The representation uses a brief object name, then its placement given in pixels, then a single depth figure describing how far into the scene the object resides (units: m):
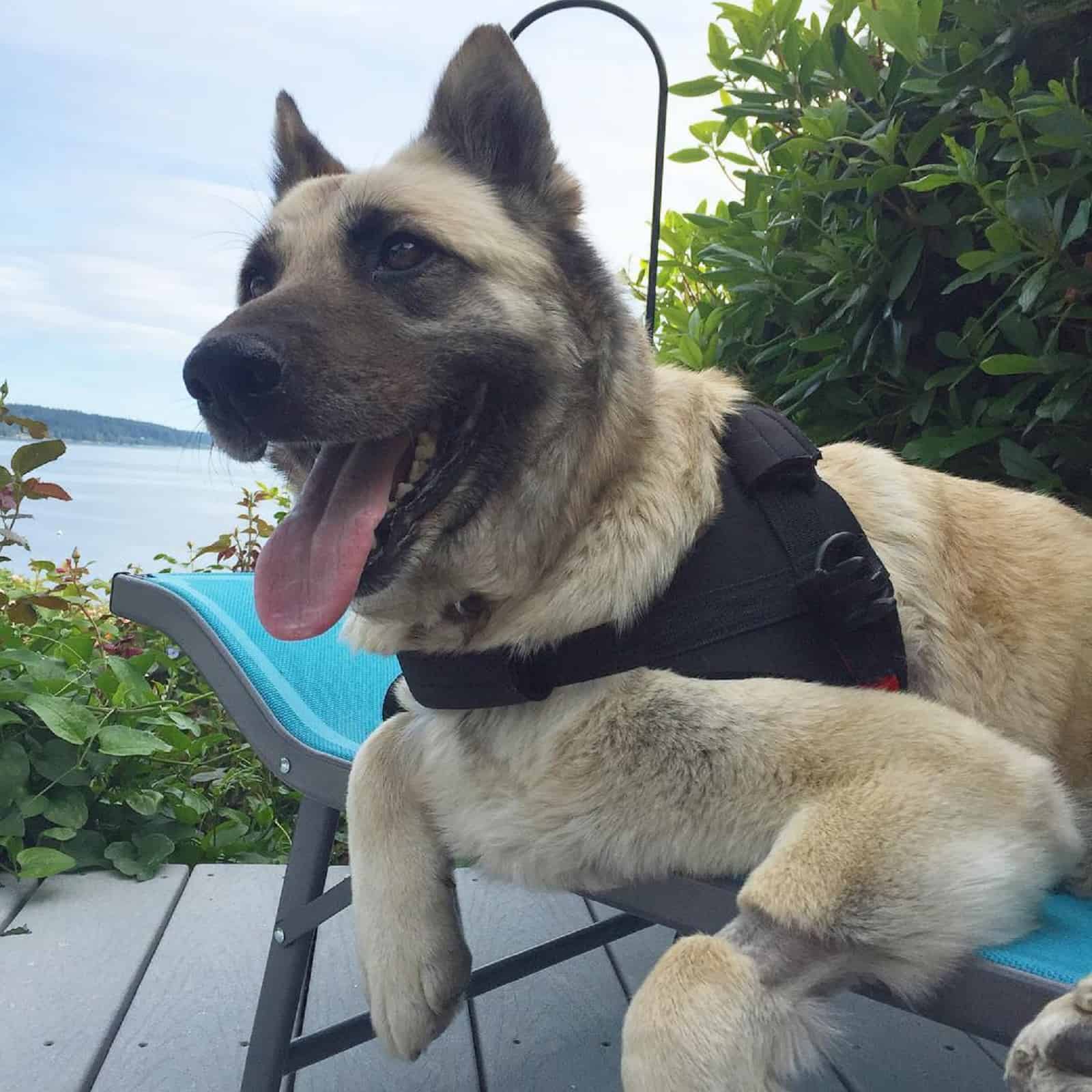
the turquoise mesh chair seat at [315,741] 1.10
